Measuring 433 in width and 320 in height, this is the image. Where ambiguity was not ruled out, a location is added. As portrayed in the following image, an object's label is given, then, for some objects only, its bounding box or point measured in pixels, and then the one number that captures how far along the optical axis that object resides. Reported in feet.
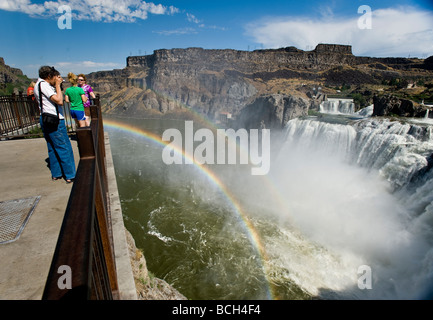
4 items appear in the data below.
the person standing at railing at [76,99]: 23.45
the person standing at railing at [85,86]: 27.44
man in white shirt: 14.74
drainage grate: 11.77
